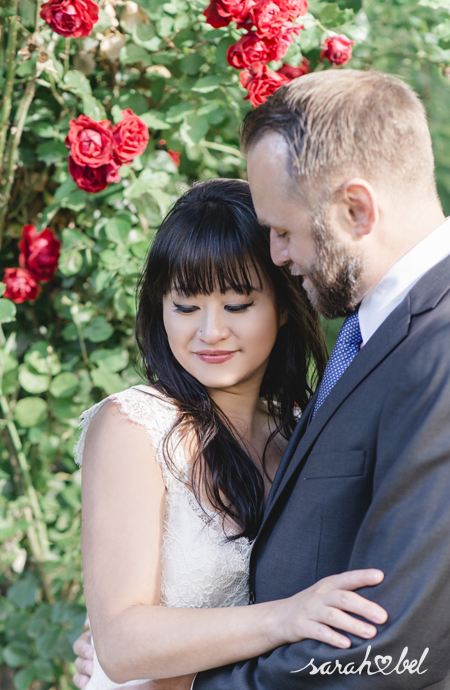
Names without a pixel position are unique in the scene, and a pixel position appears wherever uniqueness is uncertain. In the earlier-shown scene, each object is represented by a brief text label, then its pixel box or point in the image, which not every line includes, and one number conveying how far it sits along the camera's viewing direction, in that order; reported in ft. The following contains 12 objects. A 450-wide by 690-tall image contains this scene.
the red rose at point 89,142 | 6.45
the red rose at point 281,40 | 6.17
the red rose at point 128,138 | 6.49
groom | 3.31
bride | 4.35
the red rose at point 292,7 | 5.96
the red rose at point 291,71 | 6.82
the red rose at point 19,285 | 7.23
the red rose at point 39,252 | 7.33
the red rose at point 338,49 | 6.64
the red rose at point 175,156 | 7.86
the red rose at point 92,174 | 6.58
